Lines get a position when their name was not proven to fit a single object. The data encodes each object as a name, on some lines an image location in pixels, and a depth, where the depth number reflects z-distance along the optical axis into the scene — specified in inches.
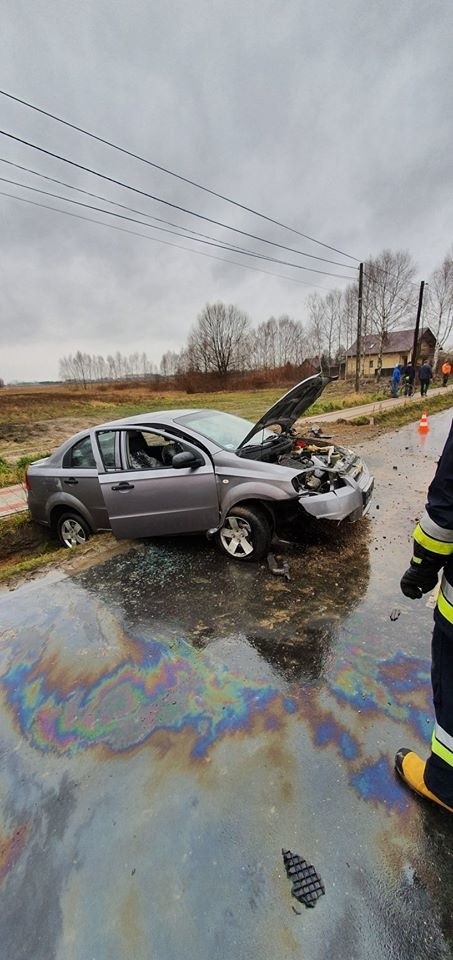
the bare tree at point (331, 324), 2388.0
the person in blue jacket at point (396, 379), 824.5
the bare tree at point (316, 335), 2480.6
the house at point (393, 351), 2039.9
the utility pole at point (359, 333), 873.3
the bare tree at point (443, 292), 1660.9
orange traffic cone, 440.4
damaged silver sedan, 161.3
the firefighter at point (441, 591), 61.0
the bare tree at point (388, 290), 1470.2
